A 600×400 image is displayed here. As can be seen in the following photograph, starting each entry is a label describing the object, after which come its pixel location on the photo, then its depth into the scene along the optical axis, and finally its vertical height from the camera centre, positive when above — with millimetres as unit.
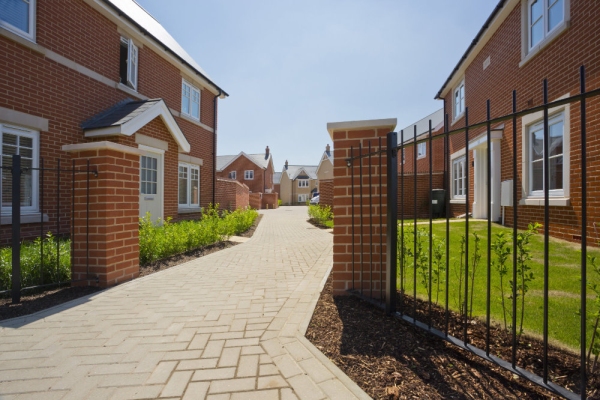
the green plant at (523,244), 2205 -328
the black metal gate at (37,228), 3361 -484
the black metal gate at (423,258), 1542 -497
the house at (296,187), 54594 +2324
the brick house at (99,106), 4156 +2095
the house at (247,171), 41000 +3908
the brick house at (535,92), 5895 +2628
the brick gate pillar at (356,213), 3385 -141
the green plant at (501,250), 2344 -377
